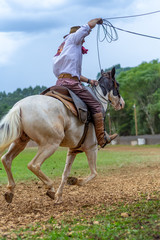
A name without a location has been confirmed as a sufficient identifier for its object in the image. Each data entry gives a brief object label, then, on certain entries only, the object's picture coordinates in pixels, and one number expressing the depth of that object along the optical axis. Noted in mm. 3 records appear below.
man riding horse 13260
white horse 11304
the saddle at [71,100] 12474
